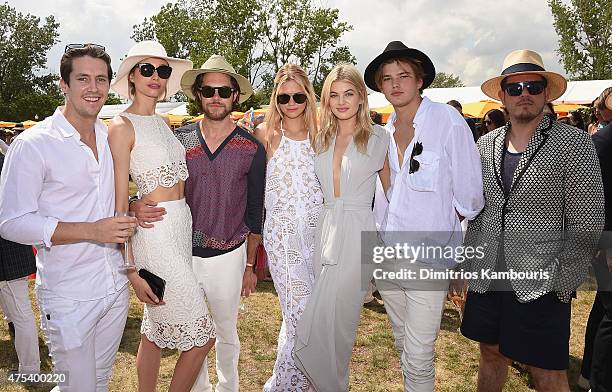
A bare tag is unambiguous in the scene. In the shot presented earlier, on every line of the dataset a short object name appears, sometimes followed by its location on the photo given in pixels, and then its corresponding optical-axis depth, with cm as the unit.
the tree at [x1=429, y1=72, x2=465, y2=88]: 9775
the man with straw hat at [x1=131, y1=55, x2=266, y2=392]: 333
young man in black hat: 315
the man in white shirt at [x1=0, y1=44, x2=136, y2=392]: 232
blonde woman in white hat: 290
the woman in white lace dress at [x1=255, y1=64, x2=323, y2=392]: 350
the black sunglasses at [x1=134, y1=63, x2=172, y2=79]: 309
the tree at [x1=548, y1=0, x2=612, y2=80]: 3631
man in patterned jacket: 291
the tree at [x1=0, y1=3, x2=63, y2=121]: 5106
